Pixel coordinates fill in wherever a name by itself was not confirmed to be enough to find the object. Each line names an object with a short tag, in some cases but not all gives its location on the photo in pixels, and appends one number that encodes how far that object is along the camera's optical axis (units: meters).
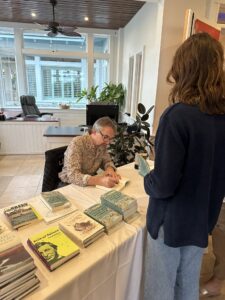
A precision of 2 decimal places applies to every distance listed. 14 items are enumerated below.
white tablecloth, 0.80
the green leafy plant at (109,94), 5.88
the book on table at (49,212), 1.12
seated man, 1.55
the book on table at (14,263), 0.71
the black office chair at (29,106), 5.46
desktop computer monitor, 3.17
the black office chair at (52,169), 1.84
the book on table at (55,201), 1.20
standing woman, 0.78
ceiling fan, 3.89
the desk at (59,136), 3.29
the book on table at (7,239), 0.80
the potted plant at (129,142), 2.58
